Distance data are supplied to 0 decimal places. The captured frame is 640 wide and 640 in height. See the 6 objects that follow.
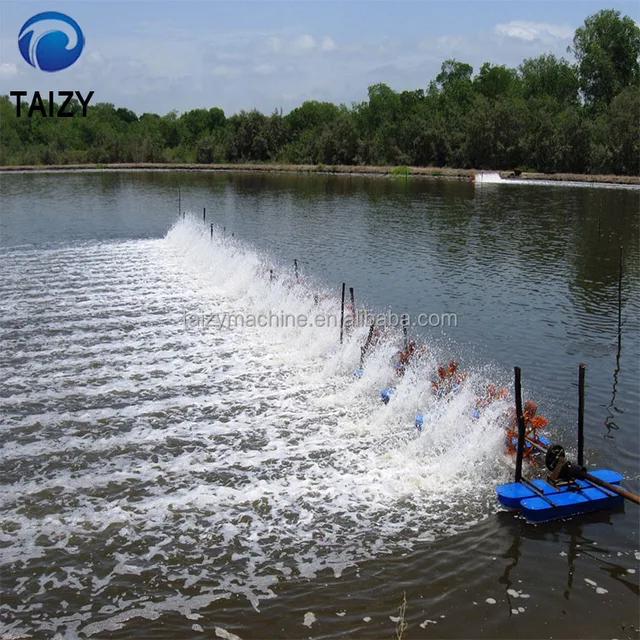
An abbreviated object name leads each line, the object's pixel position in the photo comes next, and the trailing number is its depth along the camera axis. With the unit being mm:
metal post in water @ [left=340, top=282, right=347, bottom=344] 20706
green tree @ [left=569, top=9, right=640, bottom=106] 123188
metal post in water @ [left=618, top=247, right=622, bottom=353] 22347
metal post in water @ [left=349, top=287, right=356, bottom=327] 21983
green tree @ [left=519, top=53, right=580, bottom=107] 127625
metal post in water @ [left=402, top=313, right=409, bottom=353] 19162
